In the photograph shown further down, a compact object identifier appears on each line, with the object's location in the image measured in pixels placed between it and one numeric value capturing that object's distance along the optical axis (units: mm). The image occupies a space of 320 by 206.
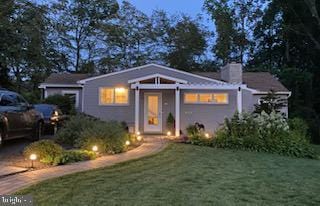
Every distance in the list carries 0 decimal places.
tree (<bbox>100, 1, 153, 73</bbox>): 24124
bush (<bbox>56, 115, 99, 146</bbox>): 8311
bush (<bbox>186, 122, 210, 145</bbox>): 9566
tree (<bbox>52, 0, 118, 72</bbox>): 23776
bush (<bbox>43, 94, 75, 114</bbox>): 13872
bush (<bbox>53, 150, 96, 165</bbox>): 5857
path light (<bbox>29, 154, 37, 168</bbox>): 5513
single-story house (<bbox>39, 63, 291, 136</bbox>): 13853
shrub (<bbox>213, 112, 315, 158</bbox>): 9284
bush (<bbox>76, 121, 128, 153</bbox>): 7256
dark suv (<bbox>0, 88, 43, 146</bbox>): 6610
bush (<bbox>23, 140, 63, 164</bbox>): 5862
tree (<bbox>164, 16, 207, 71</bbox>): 24569
